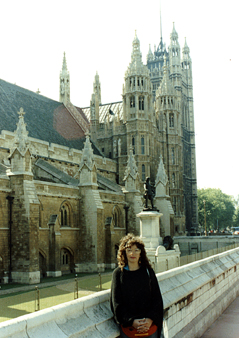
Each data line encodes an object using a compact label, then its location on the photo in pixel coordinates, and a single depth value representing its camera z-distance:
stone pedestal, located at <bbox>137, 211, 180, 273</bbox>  22.75
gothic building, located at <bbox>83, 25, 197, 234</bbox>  47.69
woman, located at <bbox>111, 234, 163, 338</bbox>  5.67
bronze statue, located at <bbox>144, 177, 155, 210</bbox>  23.97
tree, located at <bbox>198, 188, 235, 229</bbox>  105.00
